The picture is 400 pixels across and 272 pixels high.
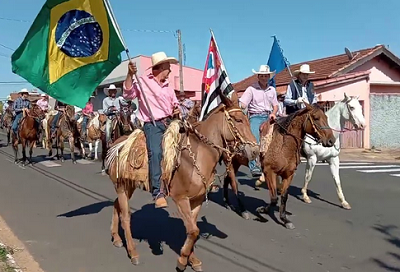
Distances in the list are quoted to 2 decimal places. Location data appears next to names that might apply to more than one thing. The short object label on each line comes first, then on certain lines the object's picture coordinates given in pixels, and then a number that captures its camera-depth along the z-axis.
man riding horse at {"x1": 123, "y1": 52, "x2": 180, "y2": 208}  5.74
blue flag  11.18
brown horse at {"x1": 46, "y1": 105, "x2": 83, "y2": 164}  17.52
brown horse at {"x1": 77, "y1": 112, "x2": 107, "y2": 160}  17.18
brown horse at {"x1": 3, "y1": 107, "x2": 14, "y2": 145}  26.48
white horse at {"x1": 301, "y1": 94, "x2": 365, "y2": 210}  8.94
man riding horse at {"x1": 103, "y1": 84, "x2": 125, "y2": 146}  13.15
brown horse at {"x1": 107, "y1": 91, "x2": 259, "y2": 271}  5.30
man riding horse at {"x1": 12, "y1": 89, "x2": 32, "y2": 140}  16.50
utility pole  29.51
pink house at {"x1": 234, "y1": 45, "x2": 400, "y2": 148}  21.98
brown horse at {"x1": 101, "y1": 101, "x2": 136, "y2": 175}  11.96
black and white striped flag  8.85
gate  22.41
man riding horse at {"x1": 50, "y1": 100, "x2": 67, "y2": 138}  17.95
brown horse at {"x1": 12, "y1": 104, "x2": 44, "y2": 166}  15.93
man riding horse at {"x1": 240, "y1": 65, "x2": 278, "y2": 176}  9.04
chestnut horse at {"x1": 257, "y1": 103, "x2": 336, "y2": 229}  7.60
